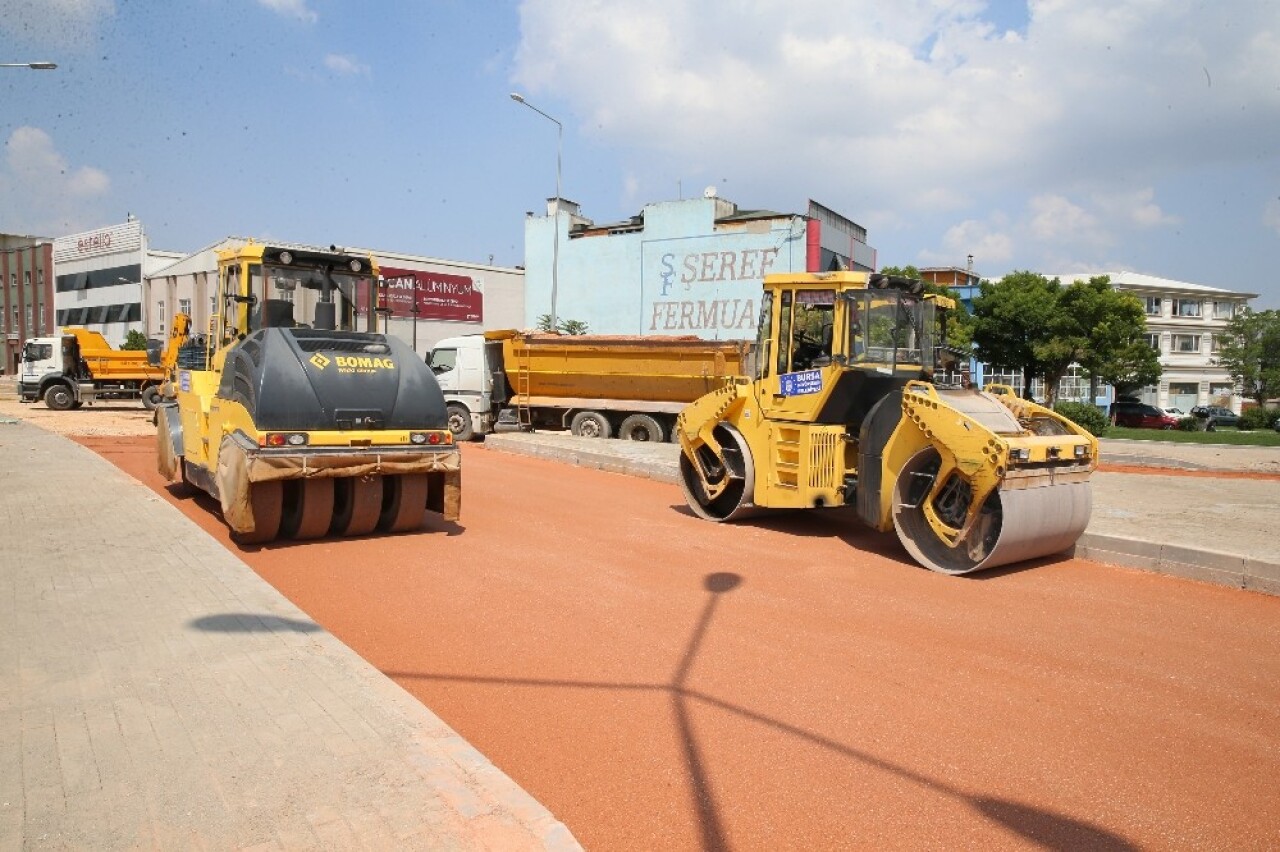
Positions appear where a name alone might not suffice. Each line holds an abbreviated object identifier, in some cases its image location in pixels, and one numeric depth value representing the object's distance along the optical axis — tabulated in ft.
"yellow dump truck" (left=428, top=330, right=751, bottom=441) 58.95
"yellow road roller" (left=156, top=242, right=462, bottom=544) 25.34
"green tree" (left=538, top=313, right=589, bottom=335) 119.44
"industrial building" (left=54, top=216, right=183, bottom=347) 194.90
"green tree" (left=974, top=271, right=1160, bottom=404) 112.68
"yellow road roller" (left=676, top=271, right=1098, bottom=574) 24.04
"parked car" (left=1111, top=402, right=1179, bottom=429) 132.77
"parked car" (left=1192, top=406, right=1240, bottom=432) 137.69
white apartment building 204.95
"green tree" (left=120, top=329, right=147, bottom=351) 159.96
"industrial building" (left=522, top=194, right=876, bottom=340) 107.65
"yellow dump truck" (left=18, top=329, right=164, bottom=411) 94.84
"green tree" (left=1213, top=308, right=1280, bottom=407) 158.10
